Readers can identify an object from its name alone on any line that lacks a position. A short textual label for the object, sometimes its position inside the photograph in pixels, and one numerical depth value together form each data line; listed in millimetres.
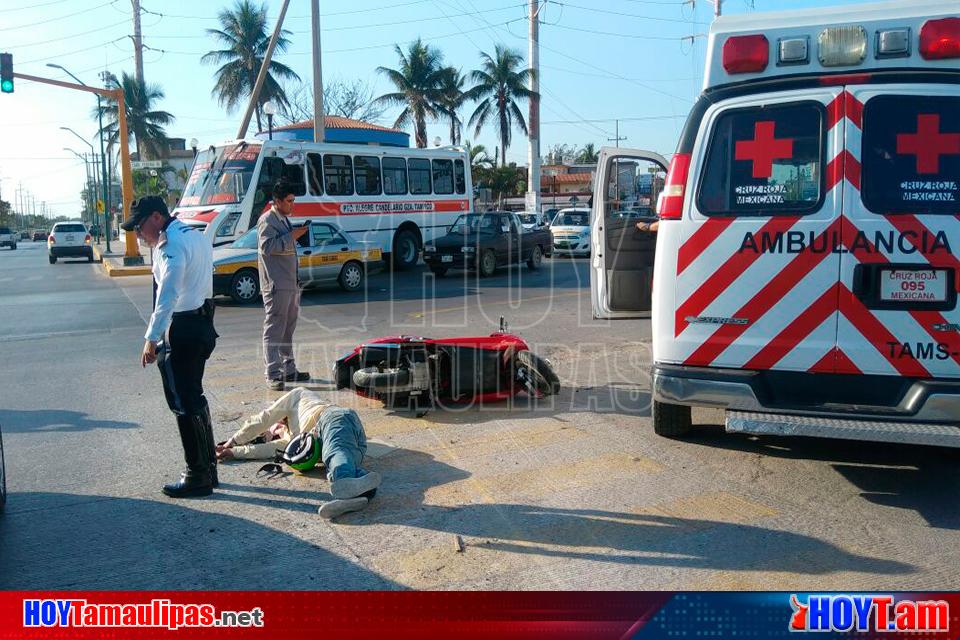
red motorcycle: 6793
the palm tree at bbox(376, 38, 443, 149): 49562
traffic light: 22156
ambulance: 4590
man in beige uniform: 7941
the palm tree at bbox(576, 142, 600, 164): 83062
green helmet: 5328
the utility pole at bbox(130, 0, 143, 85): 58188
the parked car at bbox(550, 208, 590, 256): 27516
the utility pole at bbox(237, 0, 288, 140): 23502
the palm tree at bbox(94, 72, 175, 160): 57375
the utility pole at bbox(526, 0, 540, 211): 38453
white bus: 18469
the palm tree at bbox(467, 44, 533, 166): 51406
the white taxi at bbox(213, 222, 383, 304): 15594
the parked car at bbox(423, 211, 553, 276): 20594
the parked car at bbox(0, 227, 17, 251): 63938
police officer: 4988
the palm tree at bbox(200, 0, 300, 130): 48031
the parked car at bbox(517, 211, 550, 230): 31344
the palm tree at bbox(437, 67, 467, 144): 50312
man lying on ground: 4734
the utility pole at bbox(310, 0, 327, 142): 23766
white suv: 34656
